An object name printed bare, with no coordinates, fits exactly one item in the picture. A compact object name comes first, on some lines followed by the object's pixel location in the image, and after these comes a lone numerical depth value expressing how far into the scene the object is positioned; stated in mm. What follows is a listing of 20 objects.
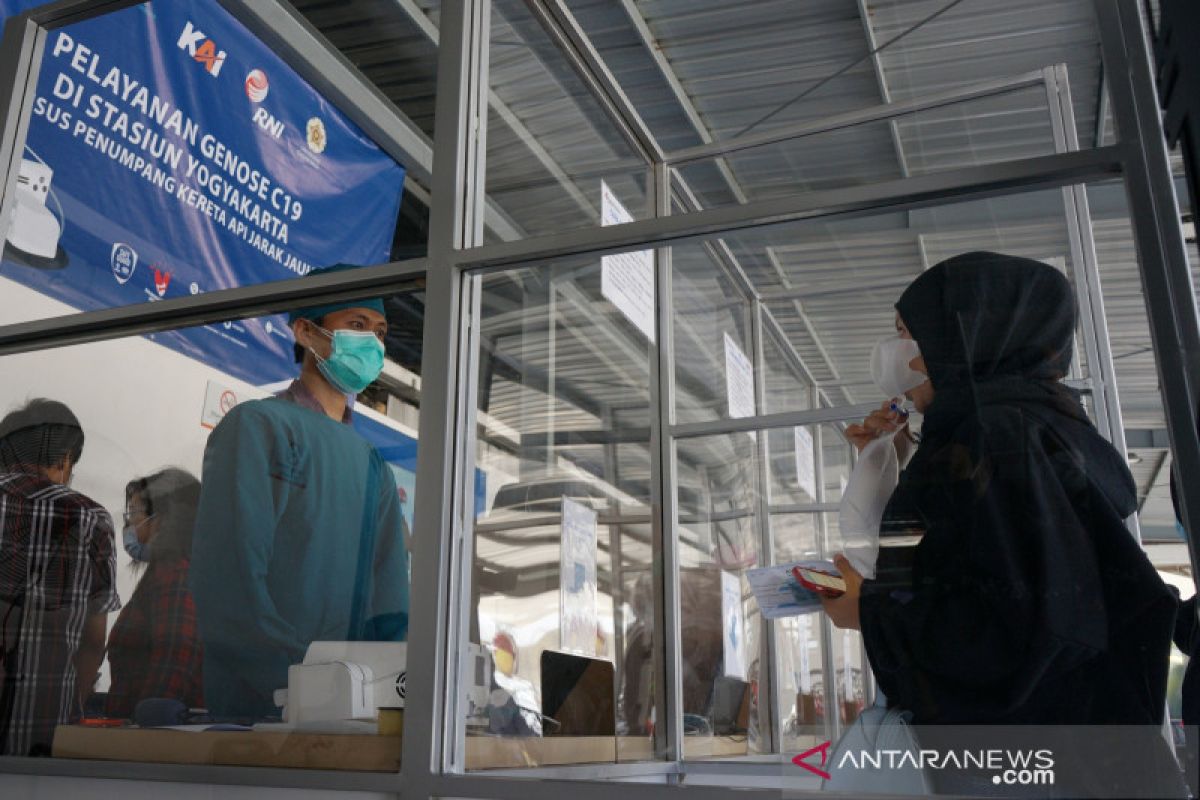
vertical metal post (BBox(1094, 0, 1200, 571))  973
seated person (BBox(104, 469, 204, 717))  1513
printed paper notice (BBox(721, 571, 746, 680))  1868
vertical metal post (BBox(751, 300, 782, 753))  1485
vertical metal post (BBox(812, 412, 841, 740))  1132
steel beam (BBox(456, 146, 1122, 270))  1106
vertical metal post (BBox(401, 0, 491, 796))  1237
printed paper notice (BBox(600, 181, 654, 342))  1700
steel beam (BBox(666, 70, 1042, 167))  1710
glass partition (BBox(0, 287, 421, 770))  1383
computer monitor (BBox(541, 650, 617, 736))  1662
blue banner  2375
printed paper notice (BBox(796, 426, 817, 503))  1465
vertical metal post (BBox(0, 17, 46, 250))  2018
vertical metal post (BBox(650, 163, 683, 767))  2139
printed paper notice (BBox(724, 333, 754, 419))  2125
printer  1316
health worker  1411
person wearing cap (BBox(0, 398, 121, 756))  1637
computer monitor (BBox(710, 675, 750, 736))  1785
